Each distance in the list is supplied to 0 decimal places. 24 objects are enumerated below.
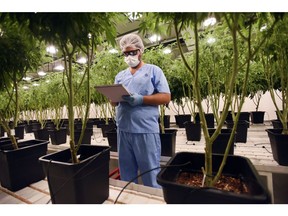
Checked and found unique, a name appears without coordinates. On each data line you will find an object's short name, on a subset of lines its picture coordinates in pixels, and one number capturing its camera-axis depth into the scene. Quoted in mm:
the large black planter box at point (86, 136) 3578
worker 1512
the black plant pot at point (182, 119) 5043
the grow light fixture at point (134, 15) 947
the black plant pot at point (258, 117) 4984
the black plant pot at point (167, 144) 2357
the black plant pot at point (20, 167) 1249
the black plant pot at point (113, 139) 2910
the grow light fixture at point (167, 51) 2580
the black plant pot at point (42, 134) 4281
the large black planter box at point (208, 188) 588
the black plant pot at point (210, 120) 4598
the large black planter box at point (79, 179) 868
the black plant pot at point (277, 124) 2979
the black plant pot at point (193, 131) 3156
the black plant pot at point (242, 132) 2838
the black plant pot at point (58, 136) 3831
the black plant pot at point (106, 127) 4375
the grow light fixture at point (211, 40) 1756
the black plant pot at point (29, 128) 6582
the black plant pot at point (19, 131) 5207
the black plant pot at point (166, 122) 4856
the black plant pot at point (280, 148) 1681
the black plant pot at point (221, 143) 2133
